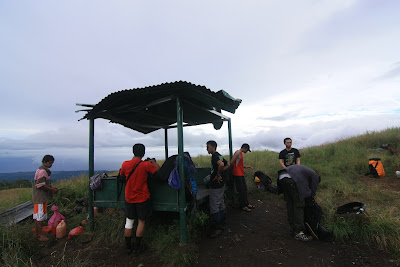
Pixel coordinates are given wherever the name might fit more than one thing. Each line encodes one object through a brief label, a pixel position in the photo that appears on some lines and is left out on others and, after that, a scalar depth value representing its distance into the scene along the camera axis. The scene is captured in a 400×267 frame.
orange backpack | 9.26
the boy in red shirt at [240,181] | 6.26
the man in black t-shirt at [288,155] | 6.32
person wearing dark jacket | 4.19
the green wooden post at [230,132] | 7.09
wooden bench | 4.41
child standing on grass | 4.82
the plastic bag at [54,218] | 5.29
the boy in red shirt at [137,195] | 4.05
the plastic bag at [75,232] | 5.04
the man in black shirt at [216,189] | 4.66
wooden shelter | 4.29
